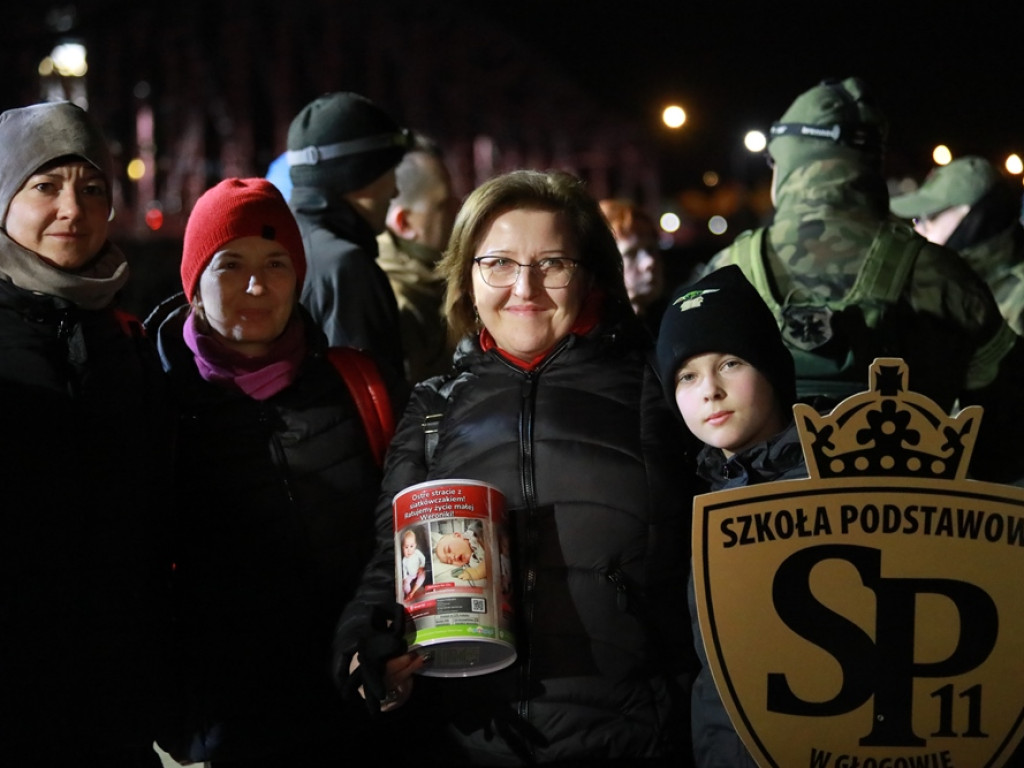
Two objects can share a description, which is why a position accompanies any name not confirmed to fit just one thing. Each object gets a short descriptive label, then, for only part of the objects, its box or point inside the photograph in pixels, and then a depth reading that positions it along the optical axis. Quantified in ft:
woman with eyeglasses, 8.25
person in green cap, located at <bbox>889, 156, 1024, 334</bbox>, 17.11
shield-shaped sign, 6.79
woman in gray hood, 8.49
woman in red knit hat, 9.39
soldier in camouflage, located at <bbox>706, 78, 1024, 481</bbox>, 11.41
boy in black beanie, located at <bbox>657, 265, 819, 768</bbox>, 7.79
